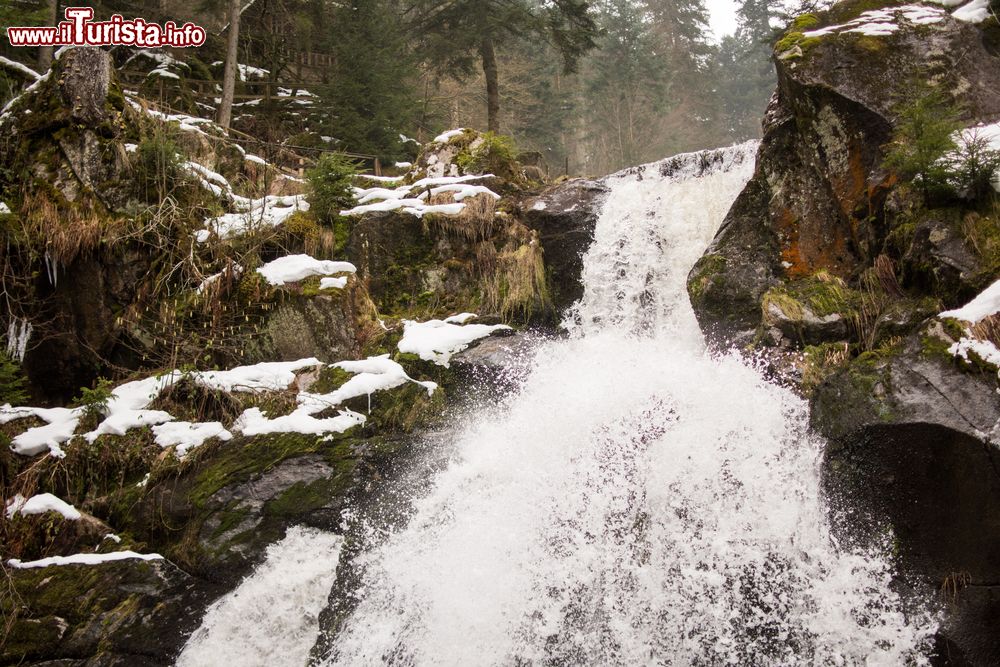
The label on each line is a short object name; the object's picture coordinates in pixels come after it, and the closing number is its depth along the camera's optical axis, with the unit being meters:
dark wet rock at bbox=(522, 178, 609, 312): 8.34
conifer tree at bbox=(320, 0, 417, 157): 14.41
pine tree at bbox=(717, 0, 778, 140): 32.50
